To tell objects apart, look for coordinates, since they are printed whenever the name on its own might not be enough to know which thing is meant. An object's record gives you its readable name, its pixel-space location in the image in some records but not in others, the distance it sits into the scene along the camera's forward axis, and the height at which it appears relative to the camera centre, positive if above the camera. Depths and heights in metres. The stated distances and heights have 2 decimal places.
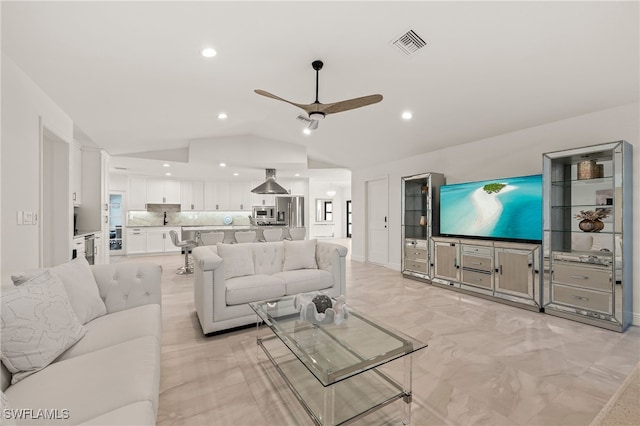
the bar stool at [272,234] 5.88 -0.45
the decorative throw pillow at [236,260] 3.27 -0.55
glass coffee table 1.62 -0.88
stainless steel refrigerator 9.83 +0.05
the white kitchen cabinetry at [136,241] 8.08 -0.82
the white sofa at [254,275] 2.87 -0.74
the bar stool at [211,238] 5.45 -0.49
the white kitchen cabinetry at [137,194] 8.37 +0.53
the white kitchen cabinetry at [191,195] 9.05 +0.54
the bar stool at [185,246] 5.83 -0.71
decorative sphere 2.30 -0.73
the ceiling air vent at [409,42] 2.61 +1.62
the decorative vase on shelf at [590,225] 3.30 -0.13
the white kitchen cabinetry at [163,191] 8.61 +0.63
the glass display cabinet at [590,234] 3.05 -0.24
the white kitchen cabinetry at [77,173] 5.07 +0.70
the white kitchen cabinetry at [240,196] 9.55 +0.55
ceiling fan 2.69 +1.07
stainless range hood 7.30 +0.62
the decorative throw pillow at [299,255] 3.75 -0.57
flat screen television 3.83 +0.07
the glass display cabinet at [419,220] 5.08 -0.12
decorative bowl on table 2.23 -0.78
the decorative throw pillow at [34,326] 1.32 -0.57
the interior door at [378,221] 6.64 -0.19
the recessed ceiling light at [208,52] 2.69 +1.53
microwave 9.70 +0.01
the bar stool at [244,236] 5.73 -0.48
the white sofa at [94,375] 1.11 -0.77
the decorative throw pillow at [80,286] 1.87 -0.52
